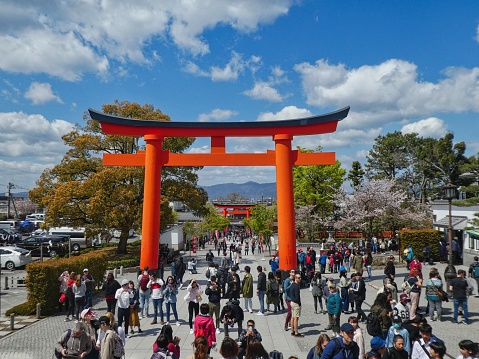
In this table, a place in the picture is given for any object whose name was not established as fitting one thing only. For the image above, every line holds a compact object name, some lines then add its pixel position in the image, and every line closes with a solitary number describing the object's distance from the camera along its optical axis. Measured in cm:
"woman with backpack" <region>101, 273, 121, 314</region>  1086
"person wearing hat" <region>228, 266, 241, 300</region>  1111
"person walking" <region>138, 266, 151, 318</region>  1145
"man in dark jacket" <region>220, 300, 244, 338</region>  918
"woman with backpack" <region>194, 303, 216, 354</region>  771
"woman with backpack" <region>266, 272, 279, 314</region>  1194
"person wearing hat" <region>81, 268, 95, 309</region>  1213
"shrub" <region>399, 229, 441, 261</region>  2259
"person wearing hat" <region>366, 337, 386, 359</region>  629
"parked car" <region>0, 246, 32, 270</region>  2327
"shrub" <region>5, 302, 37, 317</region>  1269
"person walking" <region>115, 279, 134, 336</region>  977
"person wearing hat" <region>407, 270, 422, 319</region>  1061
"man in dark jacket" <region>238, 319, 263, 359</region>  655
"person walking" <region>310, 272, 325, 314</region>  1220
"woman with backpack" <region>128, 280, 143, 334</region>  1032
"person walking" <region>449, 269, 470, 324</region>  1076
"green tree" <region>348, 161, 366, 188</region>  5000
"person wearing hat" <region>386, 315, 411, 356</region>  677
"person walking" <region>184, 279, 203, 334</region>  1027
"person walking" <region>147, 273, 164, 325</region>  1100
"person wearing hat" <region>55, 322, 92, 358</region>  621
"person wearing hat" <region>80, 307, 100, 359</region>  739
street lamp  1376
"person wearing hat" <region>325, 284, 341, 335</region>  983
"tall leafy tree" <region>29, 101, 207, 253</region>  2366
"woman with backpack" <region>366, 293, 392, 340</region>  786
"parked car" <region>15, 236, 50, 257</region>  2908
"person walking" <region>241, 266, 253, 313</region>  1179
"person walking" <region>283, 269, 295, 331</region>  1031
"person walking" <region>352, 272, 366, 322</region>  1127
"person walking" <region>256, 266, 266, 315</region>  1202
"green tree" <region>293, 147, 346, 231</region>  3660
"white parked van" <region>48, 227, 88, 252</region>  3440
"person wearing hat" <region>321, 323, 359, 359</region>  574
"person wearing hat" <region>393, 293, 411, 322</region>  861
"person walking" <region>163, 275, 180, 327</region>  1080
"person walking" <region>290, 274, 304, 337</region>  1002
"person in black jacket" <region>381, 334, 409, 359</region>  594
